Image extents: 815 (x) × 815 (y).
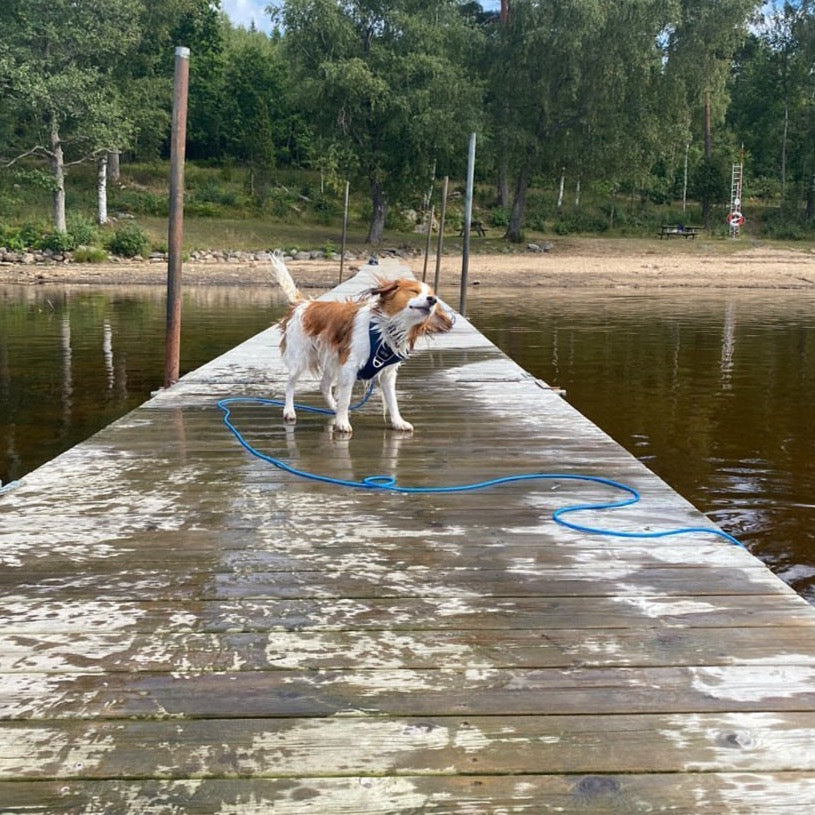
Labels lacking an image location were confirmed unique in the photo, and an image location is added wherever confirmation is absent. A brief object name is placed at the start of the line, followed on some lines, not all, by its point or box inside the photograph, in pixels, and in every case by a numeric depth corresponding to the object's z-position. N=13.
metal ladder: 43.31
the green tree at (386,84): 35.41
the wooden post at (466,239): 16.20
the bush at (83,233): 33.25
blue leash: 3.81
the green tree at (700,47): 36.47
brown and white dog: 5.45
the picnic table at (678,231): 41.72
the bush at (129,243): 32.84
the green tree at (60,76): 32.38
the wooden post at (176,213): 8.28
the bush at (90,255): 31.69
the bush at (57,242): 32.56
